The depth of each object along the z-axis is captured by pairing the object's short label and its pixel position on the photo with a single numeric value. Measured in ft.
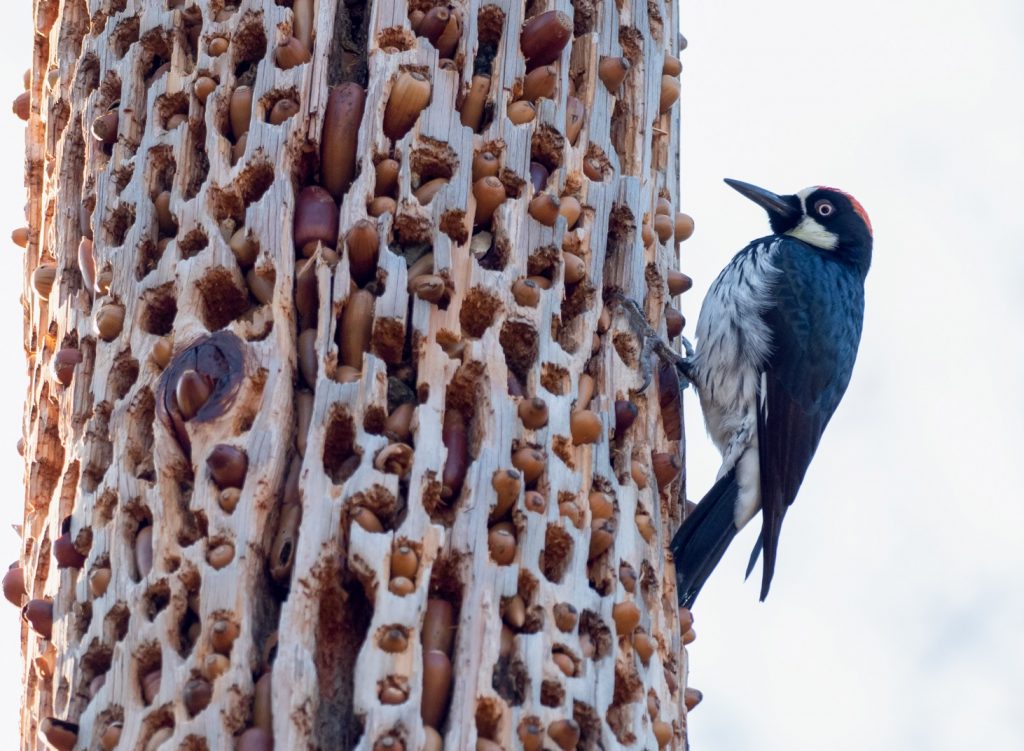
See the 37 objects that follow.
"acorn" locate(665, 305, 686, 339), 20.59
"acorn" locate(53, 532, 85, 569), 16.17
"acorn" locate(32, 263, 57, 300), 19.07
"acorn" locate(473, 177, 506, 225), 17.65
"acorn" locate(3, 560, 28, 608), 17.44
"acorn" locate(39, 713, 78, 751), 14.66
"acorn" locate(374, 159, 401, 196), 17.26
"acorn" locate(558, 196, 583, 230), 18.62
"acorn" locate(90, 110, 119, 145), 18.79
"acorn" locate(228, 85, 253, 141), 17.83
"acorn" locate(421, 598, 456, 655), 14.67
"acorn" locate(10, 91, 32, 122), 21.74
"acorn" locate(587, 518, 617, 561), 16.72
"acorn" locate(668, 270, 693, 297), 21.07
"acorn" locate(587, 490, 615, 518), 16.92
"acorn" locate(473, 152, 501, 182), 17.87
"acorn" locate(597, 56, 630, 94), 20.26
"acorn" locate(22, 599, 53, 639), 16.17
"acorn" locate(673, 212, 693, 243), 21.36
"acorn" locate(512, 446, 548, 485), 16.21
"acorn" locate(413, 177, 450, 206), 17.37
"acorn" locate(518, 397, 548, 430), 16.52
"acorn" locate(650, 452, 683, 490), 18.85
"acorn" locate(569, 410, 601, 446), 17.02
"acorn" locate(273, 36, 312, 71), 17.84
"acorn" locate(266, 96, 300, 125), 17.48
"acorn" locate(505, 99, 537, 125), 18.43
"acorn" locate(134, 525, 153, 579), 15.37
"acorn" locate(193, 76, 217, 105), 18.19
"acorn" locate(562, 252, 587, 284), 18.35
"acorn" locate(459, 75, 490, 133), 18.37
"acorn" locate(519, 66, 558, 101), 19.02
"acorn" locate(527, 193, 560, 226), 18.02
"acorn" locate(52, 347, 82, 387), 17.65
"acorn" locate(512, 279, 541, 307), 17.29
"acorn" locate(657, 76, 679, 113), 21.81
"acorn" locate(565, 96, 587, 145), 19.35
